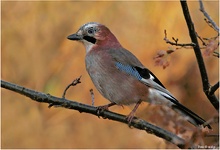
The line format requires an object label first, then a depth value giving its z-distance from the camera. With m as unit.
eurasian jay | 8.54
